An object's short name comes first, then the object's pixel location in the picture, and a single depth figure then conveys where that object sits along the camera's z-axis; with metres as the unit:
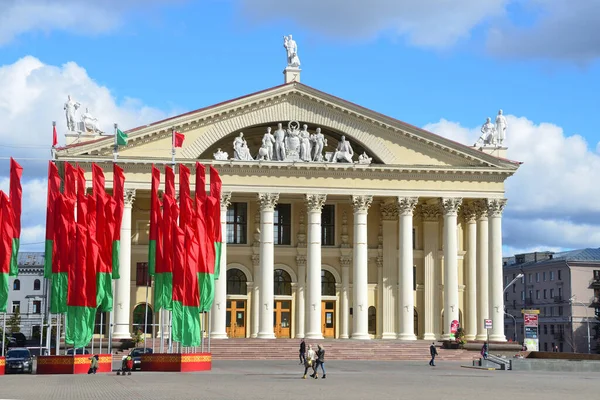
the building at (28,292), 147.00
